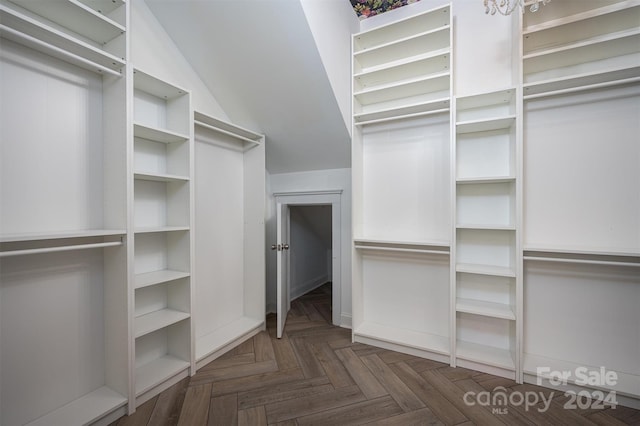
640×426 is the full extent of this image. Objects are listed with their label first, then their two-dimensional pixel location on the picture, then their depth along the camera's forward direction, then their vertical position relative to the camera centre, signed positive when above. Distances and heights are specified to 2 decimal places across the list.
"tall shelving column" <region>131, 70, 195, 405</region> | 1.98 -0.14
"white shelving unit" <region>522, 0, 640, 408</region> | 1.85 +0.12
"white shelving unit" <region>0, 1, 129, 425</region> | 1.42 -0.02
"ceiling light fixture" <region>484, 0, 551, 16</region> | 1.64 +1.38
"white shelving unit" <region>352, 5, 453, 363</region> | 2.38 +0.26
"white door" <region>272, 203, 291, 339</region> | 2.65 -0.51
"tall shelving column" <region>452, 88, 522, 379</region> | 2.11 -0.19
